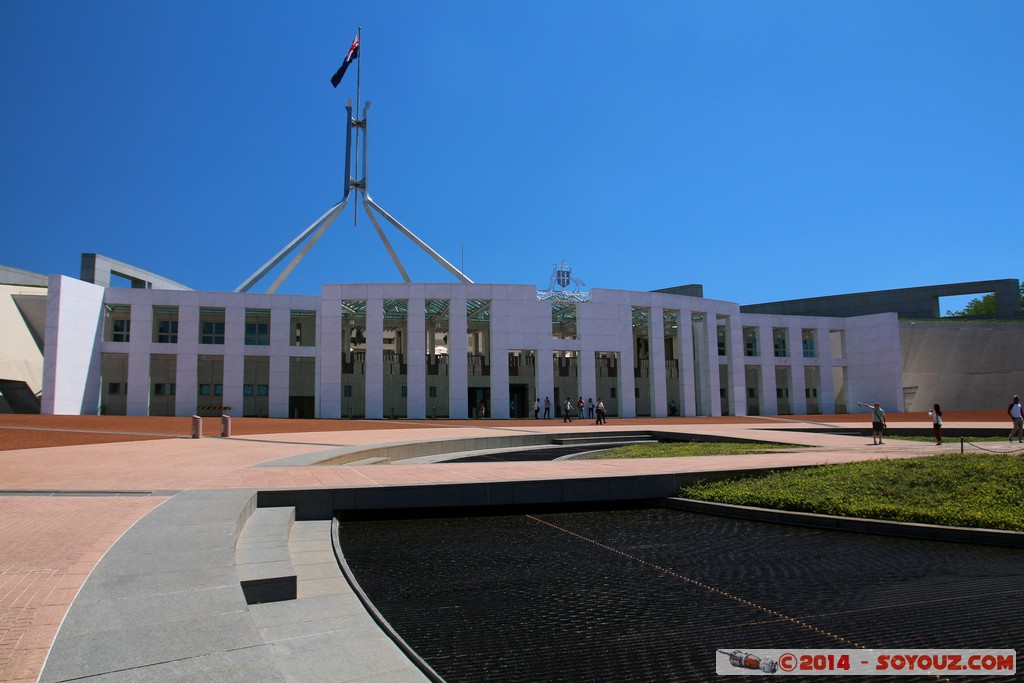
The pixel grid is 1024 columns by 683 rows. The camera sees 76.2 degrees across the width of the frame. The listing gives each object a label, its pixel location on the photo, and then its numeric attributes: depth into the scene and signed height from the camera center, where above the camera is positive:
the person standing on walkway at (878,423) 19.77 -0.93
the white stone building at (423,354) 42.59 +3.33
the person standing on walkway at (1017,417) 19.36 -0.80
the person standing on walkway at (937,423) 19.48 -0.94
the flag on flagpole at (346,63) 54.06 +28.06
